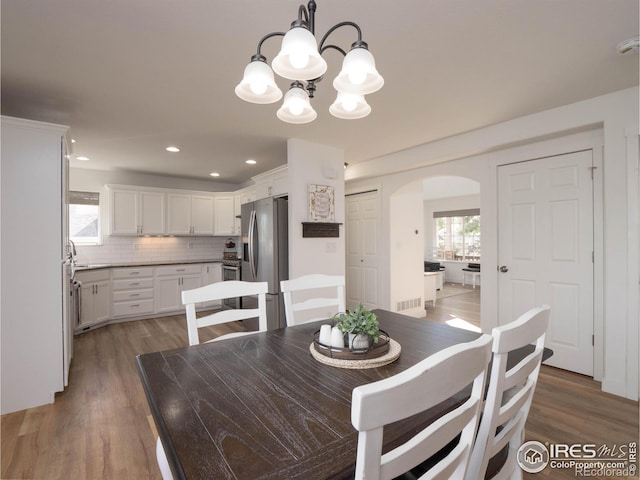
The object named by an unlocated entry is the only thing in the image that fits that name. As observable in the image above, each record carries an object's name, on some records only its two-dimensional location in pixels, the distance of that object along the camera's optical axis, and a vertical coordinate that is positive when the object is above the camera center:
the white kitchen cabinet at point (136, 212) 4.87 +0.47
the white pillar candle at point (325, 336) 1.32 -0.42
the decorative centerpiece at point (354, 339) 1.25 -0.42
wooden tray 1.23 -0.47
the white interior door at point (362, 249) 4.89 -0.15
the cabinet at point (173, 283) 5.00 -0.73
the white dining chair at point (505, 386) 0.84 -0.45
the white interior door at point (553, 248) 2.84 -0.09
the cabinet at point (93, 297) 4.01 -0.79
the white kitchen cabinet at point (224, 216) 5.85 +0.46
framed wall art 3.65 +0.44
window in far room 8.73 +0.12
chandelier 1.08 +0.69
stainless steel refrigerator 3.54 -0.13
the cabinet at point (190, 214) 5.39 +0.48
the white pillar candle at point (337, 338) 1.29 -0.42
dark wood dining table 0.68 -0.50
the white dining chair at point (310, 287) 1.92 -0.32
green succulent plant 1.28 -0.36
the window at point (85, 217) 4.83 +0.38
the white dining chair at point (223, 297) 1.59 -0.32
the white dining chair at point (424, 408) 0.48 -0.29
